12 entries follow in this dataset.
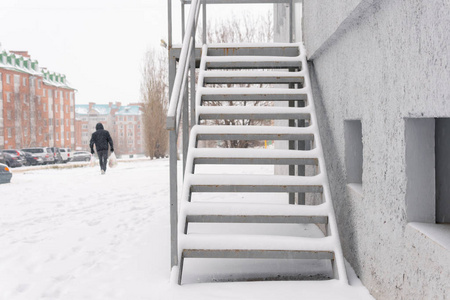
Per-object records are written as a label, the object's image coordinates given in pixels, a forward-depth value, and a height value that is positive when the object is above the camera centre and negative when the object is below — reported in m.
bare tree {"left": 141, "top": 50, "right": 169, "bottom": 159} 29.73 +1.95
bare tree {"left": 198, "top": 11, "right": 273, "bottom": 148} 19.14 +4.11
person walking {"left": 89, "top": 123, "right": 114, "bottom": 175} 13.16 -0.14
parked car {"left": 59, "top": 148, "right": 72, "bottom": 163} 39.33 -1.71
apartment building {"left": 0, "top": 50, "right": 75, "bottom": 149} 47.97 +3.71
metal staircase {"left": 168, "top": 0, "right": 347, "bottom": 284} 3.63 -0.27
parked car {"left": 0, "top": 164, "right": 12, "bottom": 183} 12.78 -1.09
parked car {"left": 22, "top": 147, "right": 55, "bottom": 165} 34.28 -1.35
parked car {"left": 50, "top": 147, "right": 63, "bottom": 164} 36.59 -1.61
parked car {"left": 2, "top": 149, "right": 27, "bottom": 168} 27.90 -1.38
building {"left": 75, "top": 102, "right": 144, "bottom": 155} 101.38 +3.07
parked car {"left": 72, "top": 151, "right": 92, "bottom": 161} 42.74 -1.99
